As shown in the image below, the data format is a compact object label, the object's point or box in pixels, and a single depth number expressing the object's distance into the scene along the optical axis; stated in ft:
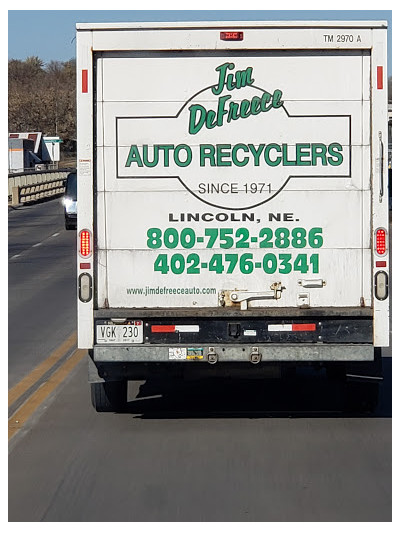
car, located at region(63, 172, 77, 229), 119.34
